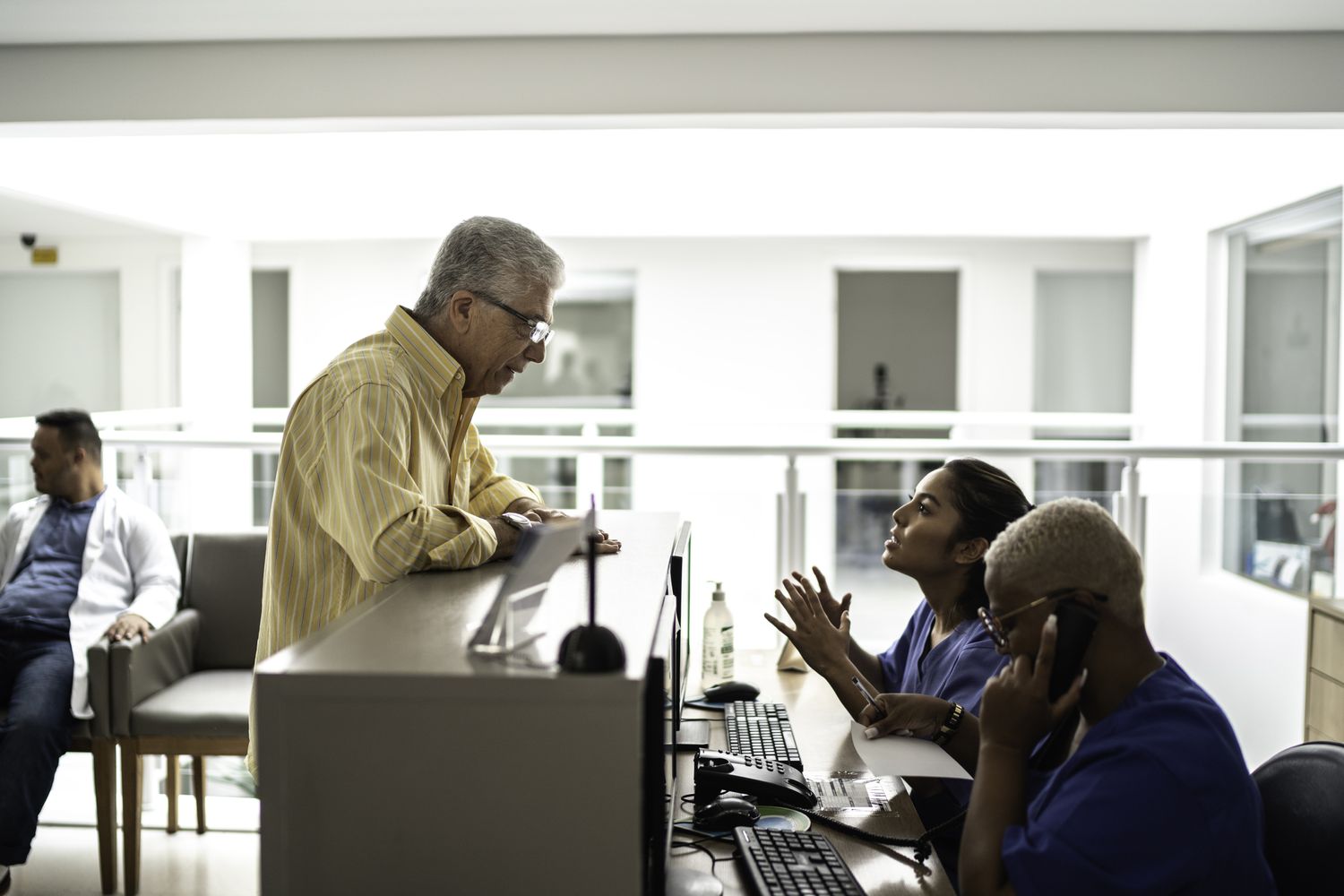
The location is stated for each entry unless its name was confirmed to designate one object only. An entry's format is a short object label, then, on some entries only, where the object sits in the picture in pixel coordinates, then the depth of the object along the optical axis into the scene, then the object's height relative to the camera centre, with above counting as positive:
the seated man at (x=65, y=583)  2.88 -0.52
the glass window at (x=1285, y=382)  3.99 +0.15
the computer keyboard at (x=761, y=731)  1.82 -0.57
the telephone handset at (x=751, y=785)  1.56 -0.54
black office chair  1.26 -0.49
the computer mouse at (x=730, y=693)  2.16 -0.56
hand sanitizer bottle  2.31 -0.50
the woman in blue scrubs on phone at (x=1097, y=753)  1.17 -0.38
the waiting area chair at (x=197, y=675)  2.90 -0.77
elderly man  1.39 -0.05
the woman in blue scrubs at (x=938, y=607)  1.74 -0.34
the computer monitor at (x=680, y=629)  1.44 -0.32
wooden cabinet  3.08 -0.75
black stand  0.93 -0.21
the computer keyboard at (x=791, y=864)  1.23 -0.54
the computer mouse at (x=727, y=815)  1.46 -0.55
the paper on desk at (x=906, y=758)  1.53 -0.50
